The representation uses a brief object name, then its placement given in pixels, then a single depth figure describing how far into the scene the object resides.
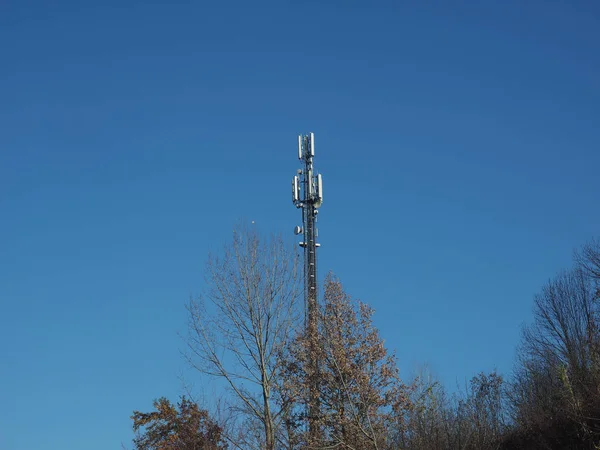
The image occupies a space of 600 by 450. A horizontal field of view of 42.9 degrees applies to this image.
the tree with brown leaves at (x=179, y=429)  30.62
